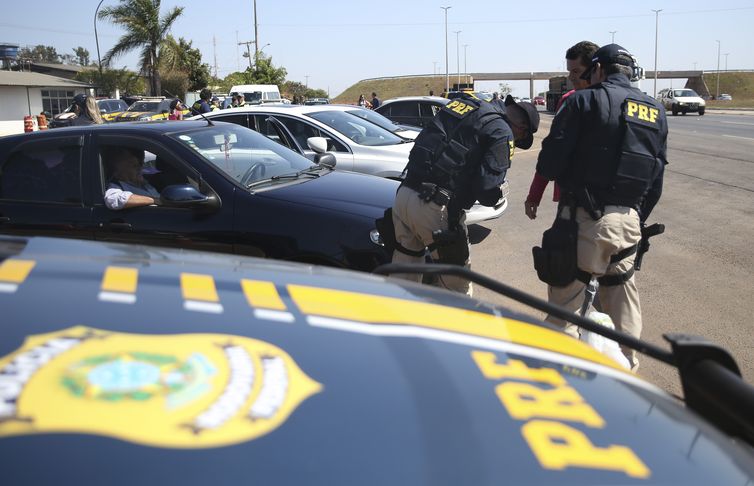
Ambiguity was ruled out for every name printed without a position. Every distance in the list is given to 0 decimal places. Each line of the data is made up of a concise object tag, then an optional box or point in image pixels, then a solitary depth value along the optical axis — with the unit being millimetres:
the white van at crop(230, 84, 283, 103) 33688
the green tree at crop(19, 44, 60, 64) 119331
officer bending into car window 4262
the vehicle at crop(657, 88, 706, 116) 40456
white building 35581
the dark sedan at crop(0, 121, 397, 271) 4578
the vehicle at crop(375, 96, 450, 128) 16344
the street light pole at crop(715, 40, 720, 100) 94012
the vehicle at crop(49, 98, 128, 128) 31344
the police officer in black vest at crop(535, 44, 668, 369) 3707
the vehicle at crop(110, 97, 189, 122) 29102
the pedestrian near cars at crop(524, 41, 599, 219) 4191
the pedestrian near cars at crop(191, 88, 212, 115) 13681
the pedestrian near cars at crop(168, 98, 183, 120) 15602
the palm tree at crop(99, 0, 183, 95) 44250
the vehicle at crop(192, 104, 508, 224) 8555
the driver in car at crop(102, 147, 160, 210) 4758
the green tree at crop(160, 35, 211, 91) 46562
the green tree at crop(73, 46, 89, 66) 133375
